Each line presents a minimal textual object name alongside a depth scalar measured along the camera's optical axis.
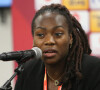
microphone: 2.58
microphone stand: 2.57
